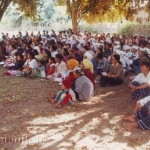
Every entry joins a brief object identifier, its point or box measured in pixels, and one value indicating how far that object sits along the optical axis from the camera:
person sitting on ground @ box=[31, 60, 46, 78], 11.19
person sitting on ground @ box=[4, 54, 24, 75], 12.23
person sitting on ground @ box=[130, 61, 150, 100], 7.32
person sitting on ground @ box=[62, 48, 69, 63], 11.71
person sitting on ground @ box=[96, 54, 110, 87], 10.02
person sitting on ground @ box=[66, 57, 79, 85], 9.30
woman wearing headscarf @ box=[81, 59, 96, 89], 8.51
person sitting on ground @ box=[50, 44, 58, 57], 12.90
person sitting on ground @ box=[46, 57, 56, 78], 10.95
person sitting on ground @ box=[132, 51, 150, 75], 11.19
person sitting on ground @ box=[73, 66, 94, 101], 7.83
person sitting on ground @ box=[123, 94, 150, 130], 6.12
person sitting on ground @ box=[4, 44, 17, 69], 12.77
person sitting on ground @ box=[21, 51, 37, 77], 11.26
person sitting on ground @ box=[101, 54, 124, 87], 9.80
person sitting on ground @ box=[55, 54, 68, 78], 10.51
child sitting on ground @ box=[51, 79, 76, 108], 7.60
